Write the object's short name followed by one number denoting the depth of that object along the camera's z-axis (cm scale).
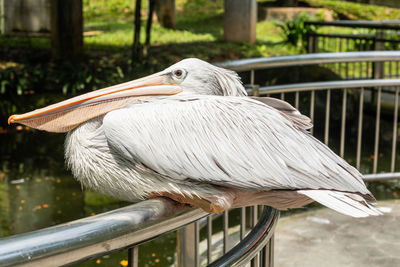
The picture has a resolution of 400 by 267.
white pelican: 139
